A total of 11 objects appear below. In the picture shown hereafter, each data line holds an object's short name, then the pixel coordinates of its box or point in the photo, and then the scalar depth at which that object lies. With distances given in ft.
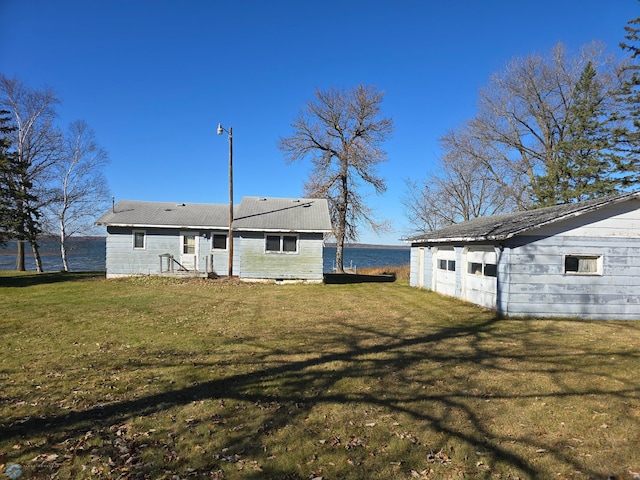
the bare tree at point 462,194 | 99.91
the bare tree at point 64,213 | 92.32
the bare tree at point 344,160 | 95.71
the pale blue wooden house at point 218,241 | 65.57
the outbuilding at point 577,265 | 37.11
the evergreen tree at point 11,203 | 60.44
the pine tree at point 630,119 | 66.84
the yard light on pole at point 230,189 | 62.72
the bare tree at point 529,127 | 86.38
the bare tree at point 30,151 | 83.97
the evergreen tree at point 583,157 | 77.10
